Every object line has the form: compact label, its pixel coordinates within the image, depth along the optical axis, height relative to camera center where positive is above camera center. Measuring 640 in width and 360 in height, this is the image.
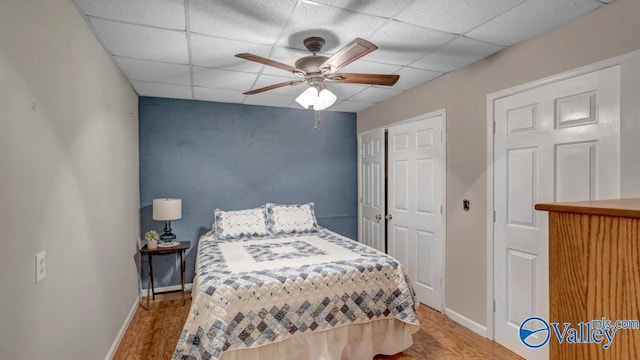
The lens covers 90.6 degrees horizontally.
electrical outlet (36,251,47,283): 1.34 -0.38
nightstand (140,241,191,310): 3.38 -0.82
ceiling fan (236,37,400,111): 2.19 +0.73
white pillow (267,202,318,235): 3.71 -0.52
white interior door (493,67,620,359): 1.91 +0.04
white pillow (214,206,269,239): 3.50 -0.54
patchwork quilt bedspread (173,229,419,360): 1.99 -0.84
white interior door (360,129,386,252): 4.14 -0.19
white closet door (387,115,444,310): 3.24 -0.31
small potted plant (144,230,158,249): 3.44 -0.69
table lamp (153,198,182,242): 3.44 -0.36
